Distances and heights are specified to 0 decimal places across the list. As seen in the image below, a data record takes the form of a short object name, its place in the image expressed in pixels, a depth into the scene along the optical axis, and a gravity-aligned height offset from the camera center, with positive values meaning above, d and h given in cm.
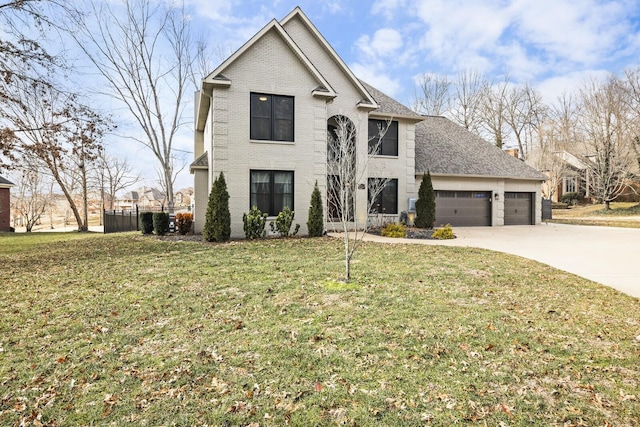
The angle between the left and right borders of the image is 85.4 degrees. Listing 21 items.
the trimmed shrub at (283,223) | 1311 -57
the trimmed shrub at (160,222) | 1492 -57
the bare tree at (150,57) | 2078 +967
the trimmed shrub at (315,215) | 1350 -28
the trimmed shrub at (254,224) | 1259 -57
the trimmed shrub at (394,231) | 1427 -99
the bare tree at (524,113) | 3738 +1025
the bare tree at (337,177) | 1487 +135
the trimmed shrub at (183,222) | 1523 -59
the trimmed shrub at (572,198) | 3888 +89
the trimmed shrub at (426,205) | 1673 +9
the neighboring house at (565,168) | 3350 +385
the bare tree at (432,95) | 3584 +1170
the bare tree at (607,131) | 3098 +683
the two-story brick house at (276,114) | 1300 +370
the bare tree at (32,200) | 3036 +93
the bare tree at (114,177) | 3647 +358
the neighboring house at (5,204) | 2633 +47
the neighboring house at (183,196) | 7956 +303
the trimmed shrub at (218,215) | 1196 -22
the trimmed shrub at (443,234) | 1377 -108
